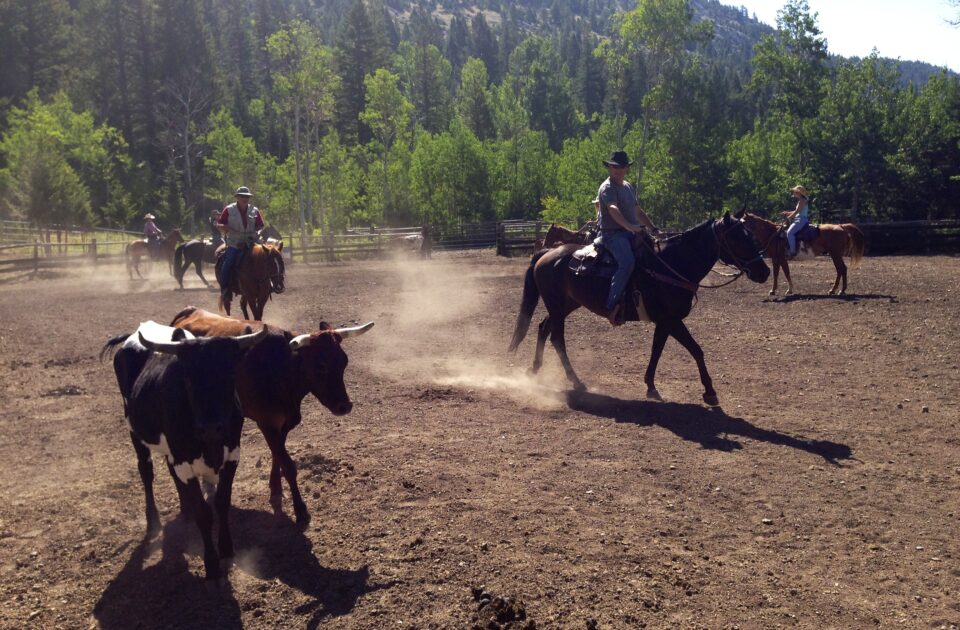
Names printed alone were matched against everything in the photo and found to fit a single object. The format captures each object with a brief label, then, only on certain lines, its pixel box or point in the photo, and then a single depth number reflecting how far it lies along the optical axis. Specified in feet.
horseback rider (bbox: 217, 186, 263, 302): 45.42
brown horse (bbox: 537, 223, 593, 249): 70.95
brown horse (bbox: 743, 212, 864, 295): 63.16
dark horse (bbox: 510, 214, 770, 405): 32.65
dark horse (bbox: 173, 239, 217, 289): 83.75
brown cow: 20.03
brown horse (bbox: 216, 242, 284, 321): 45.75
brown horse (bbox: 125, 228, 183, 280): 95.04
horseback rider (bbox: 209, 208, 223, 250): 77.97
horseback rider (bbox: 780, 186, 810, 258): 65.57
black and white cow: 16.90
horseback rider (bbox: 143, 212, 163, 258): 98.53
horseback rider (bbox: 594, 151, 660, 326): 32.48
